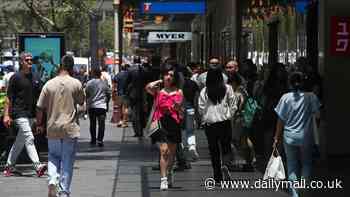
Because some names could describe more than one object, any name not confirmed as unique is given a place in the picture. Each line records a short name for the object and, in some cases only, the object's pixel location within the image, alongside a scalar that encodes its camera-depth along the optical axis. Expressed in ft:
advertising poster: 66.90
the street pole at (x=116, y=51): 108.17
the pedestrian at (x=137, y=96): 70.44
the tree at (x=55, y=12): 126.21
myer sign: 149.28
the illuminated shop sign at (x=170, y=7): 106.93
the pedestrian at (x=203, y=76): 47.87
